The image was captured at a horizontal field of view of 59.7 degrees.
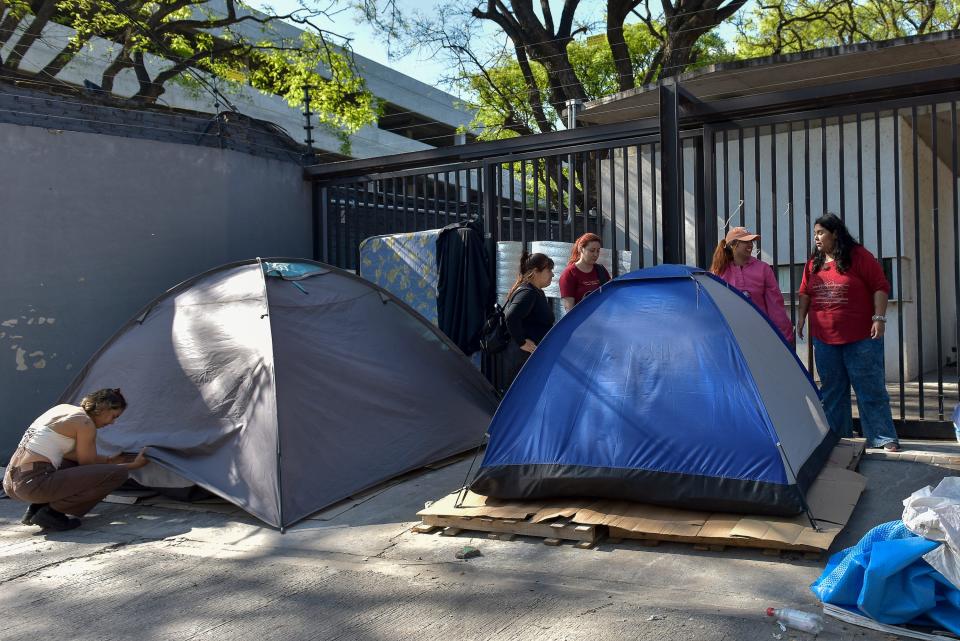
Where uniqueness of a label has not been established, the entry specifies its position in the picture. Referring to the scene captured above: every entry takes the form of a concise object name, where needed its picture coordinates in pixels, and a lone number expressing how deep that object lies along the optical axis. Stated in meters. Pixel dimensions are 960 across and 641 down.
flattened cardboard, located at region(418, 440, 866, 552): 4.05
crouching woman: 5.10
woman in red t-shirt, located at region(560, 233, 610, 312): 6.51
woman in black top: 6.17
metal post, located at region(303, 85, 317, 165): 8.88
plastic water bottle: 3.19
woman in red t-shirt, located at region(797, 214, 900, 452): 5.82
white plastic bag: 3.12
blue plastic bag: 3.13
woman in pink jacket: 6.18
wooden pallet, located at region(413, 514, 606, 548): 4.36
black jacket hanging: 7.61
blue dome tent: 4.36
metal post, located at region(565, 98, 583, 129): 9.80
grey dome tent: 5.29
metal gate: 6.64
